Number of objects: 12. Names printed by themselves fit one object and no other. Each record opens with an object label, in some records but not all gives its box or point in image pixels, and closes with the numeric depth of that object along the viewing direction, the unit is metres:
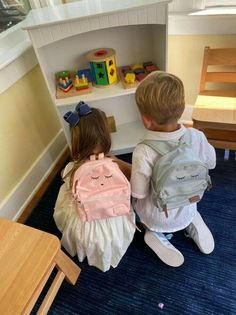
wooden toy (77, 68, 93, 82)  1.39
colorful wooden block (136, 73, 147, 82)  1.34
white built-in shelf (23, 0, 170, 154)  1.08
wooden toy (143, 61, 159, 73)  1.40
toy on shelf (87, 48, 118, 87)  1.25
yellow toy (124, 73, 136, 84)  1.31
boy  0.74
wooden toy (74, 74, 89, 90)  1.31
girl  0.91
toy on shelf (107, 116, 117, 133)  1.65
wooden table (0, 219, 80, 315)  0.67
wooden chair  1.21
